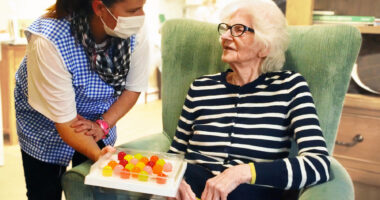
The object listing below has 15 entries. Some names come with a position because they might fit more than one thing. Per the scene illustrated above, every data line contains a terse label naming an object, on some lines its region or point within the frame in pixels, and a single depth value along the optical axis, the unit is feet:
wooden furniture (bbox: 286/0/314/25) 5.89
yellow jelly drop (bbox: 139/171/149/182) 3.05
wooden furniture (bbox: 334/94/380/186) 5.68
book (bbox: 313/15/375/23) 5.79
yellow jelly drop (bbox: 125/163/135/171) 3.19
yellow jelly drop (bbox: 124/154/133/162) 3.46
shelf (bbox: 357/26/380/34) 5.60
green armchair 3.50
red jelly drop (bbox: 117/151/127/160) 3.50
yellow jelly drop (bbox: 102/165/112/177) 3.13
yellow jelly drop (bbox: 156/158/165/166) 3.35
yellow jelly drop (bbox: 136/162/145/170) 3.22
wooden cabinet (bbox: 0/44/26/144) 9.07
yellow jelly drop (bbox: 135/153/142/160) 3.52
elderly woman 3.64
